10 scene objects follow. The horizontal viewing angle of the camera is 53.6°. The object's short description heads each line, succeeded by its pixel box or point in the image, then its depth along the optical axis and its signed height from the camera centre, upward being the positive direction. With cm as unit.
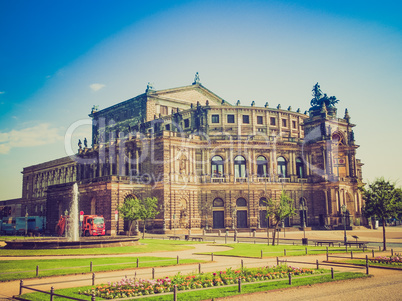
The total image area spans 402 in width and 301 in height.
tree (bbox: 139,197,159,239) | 5416 -4
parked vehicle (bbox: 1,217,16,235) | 7719 -257
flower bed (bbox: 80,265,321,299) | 1565 -315
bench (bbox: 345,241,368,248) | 3645 -367
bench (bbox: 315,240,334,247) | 3969 -384
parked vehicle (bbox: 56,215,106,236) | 5488 -200
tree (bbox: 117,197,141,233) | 5391 +3
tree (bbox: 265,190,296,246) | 4200 -33
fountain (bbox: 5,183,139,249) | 3403 -282
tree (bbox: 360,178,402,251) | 3500 +41
